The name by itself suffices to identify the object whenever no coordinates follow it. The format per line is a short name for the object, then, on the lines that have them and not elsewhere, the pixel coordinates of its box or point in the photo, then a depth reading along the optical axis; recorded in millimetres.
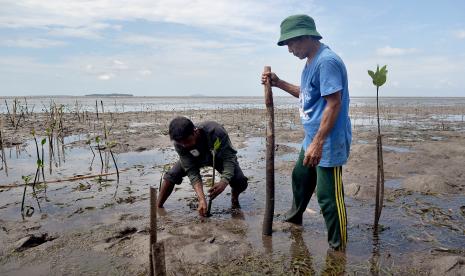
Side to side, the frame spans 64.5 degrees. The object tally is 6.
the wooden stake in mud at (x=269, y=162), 3740
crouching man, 4059
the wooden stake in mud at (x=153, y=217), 2387
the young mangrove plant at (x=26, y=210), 4832
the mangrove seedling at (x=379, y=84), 3545
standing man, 3115
